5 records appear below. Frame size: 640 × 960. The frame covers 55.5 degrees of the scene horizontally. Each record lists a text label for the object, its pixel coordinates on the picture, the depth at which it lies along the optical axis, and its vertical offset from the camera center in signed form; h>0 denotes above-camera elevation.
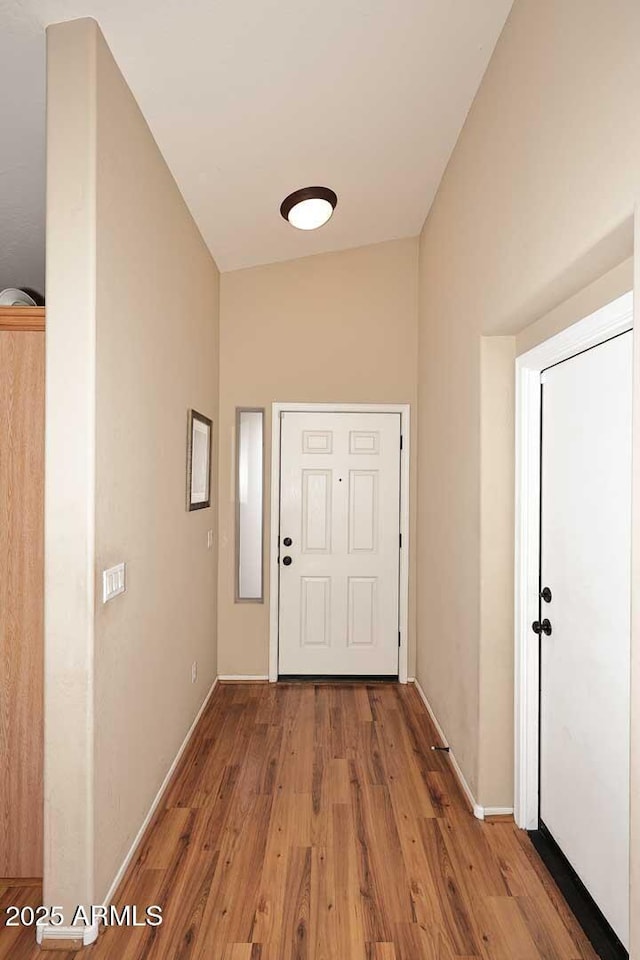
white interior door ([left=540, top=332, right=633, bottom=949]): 1.73 -0.42
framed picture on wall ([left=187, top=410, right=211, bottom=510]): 3.17 +0.12
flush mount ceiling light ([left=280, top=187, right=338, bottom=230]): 2.98 +1.38
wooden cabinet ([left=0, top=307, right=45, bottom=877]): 1.97 -0.36
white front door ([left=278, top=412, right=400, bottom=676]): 4.12 -0.41
